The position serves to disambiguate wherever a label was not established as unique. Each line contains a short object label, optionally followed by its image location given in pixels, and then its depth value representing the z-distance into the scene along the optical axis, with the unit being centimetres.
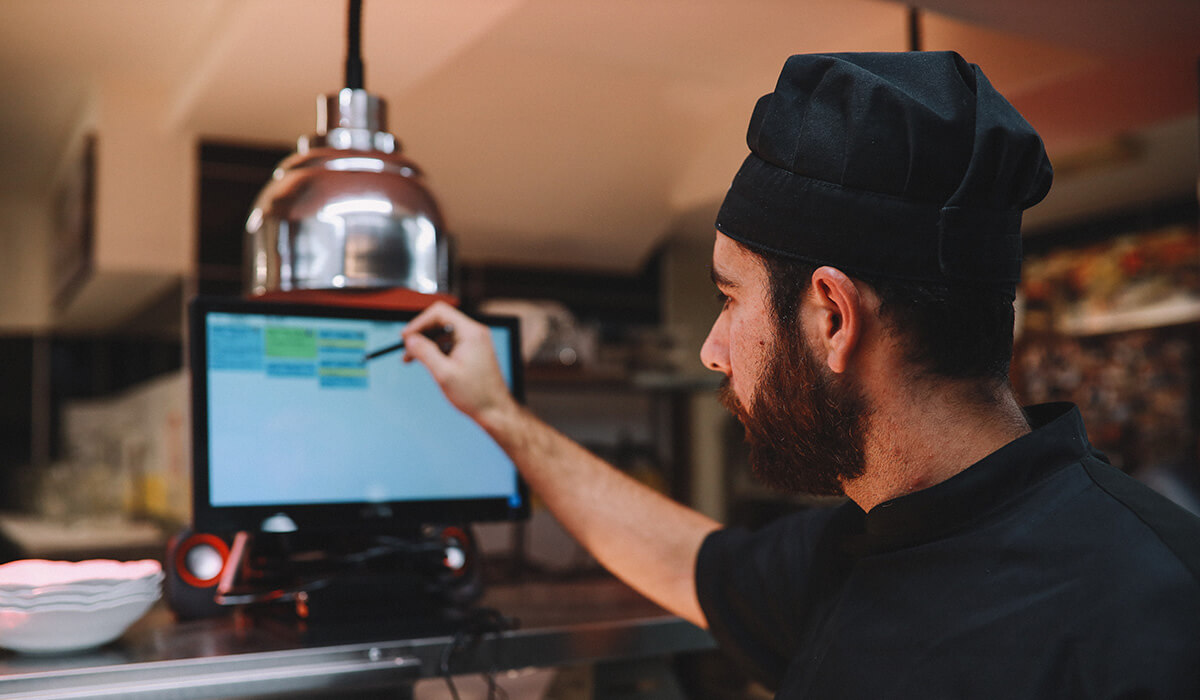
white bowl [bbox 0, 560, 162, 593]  99
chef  70
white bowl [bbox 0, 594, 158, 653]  98
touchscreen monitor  117
